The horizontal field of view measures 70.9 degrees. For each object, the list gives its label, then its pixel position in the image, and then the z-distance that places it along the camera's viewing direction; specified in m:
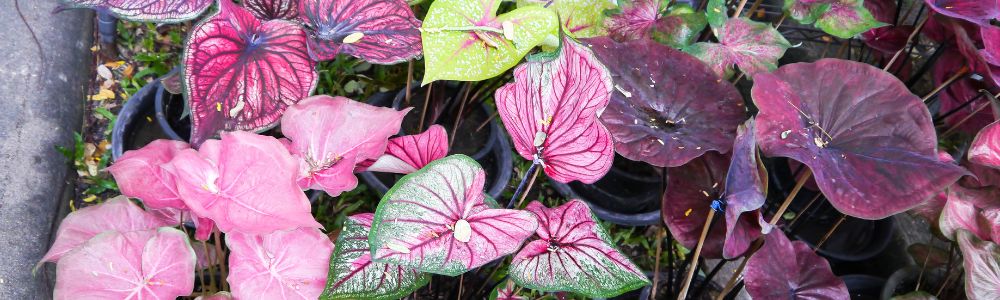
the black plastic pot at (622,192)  1.55
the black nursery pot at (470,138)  1.39
